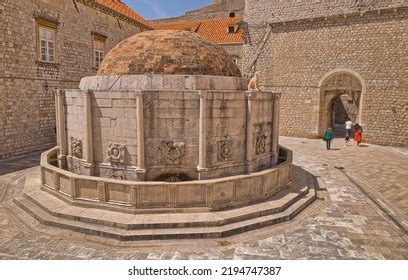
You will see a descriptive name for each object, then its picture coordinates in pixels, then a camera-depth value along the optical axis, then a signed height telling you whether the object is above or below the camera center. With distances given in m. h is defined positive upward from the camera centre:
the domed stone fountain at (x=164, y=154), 6.53 -1.35
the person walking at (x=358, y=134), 17.57 -1.73
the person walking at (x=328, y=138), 16.14 -1.82
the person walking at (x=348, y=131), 18.60 -1.62
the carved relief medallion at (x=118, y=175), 7.40 -1.89
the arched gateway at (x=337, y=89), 18.62 +1.13
